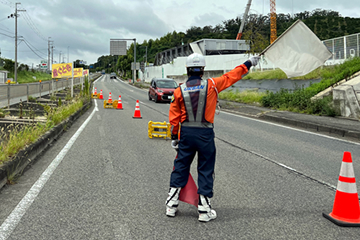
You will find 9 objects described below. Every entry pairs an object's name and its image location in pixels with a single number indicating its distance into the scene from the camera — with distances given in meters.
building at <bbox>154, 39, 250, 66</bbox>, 72.50
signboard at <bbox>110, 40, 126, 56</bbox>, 68.18
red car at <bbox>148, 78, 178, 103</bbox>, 25.61
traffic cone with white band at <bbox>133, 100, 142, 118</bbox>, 15.59
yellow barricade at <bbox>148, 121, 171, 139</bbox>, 10.25
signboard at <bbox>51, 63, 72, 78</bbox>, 23.45
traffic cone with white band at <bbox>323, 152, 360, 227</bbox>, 4.14
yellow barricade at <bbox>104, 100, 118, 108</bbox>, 20.92
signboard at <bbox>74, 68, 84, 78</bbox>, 29.94
